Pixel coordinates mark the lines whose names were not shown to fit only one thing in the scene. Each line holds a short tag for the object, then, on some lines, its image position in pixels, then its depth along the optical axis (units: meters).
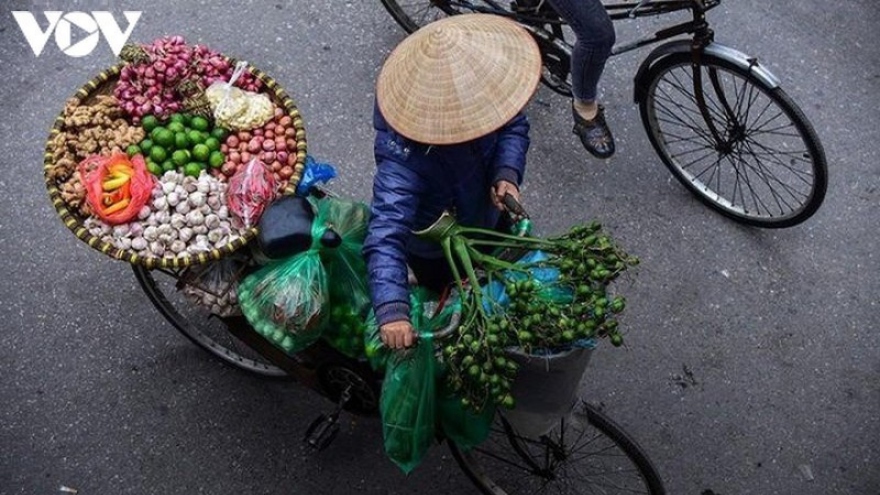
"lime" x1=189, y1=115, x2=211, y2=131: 3.62
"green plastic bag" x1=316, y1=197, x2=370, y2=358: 3.35
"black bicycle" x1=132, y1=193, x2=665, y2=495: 3.64
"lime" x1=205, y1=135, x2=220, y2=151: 3.60
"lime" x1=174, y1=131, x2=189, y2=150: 3.55
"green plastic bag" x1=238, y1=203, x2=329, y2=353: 3.21
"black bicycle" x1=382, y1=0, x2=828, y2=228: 4.41
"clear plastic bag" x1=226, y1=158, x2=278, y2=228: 3.35
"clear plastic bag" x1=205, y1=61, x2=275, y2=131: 3.61
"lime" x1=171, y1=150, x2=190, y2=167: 3.51
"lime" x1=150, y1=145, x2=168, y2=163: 3.53
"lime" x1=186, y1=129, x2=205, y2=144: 3.58
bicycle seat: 3.15
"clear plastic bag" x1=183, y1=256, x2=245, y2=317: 3.50
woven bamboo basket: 3.29
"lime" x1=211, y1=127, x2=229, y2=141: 3.64
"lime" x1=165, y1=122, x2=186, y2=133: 3.57
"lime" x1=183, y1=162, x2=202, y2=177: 3.53
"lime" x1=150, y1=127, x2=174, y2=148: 3.54
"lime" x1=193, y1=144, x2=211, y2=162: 3.55
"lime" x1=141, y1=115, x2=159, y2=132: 3.59
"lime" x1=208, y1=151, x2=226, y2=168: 3.58
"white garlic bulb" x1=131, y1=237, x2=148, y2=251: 3.34
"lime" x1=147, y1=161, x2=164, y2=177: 3.54
